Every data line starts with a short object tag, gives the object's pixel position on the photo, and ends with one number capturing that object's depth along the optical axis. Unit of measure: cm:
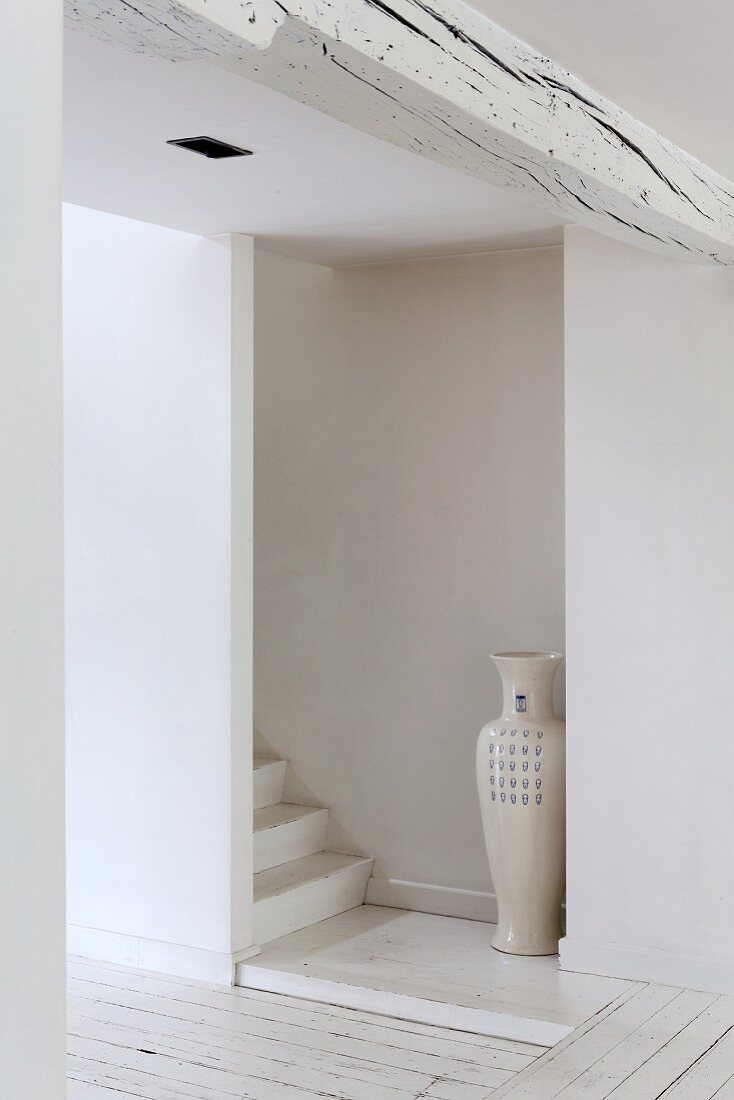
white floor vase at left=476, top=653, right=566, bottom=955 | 443
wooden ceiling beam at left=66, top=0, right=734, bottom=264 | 169
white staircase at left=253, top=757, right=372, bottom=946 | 472
